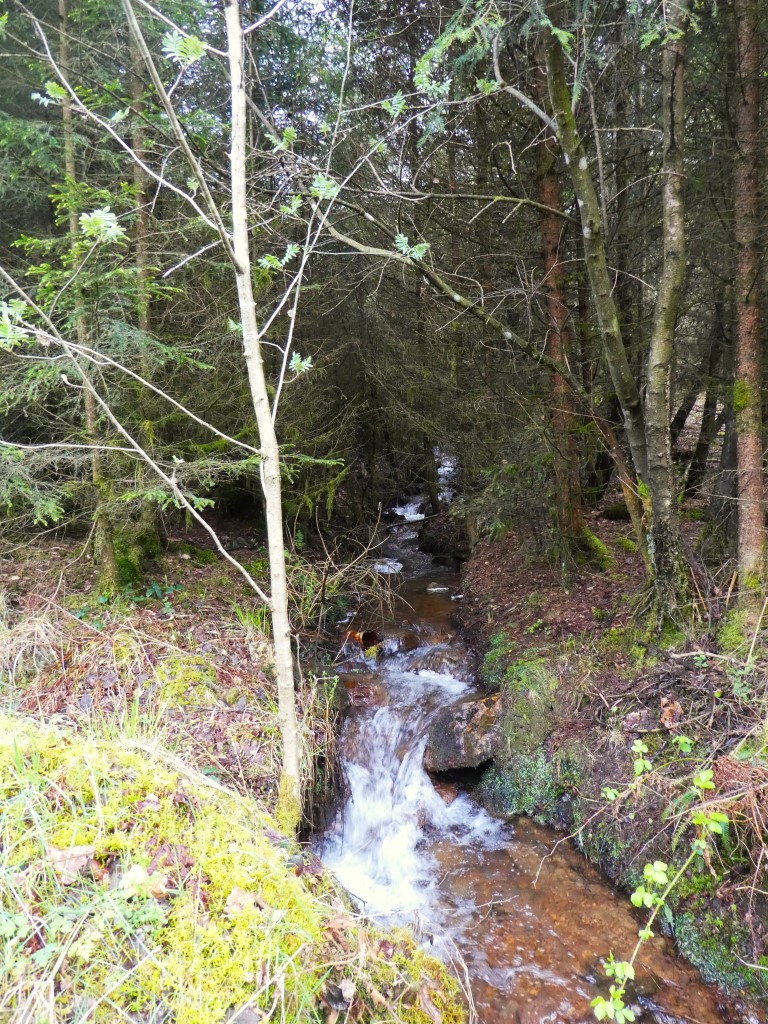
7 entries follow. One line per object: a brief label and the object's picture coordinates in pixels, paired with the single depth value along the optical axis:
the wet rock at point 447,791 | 5.36
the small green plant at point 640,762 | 3.01
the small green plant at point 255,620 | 6.14
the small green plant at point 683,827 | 2.27
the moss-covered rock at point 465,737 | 5.43
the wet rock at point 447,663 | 7.09
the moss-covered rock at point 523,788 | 4.80
